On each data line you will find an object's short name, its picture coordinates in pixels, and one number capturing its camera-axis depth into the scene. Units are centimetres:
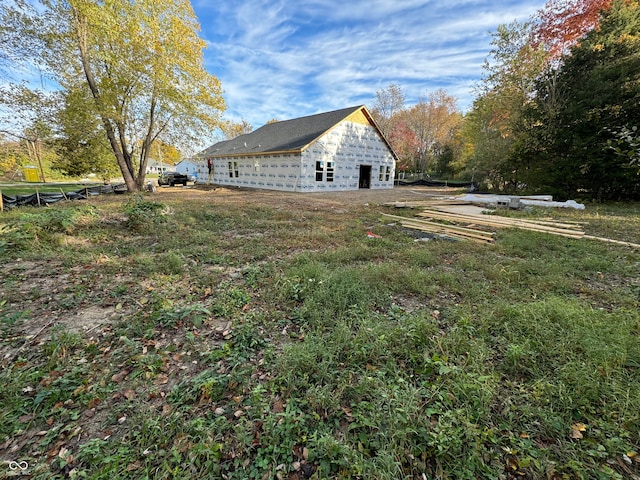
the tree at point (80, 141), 1212
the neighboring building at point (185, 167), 4922
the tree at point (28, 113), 1039
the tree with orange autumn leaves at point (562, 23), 1614
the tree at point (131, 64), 1121
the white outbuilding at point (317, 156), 1814
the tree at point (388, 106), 3456
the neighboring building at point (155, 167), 5770
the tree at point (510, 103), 1438
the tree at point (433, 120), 3472
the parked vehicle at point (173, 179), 2511
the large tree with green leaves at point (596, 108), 1054
